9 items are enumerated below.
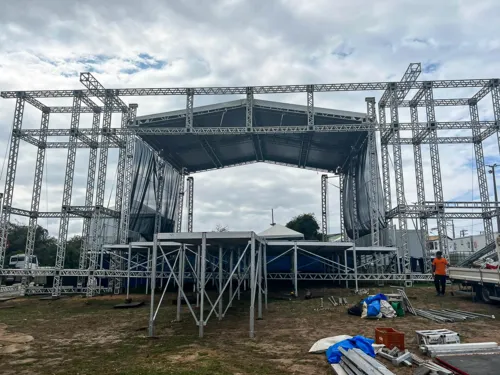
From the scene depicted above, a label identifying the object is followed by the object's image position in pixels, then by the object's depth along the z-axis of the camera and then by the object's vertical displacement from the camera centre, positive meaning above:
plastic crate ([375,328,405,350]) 7.69 -1.74
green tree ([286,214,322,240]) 45.25 +3.60
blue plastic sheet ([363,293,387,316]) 12.59 -1.66
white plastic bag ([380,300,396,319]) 12.60 -1.86
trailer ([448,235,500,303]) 13.34 -0.95
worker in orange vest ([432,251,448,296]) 15.68 -0.71
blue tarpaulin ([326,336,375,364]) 7.20 -1.78
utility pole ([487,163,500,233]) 31.55 +7.61
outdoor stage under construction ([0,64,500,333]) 23.03 +6.94
